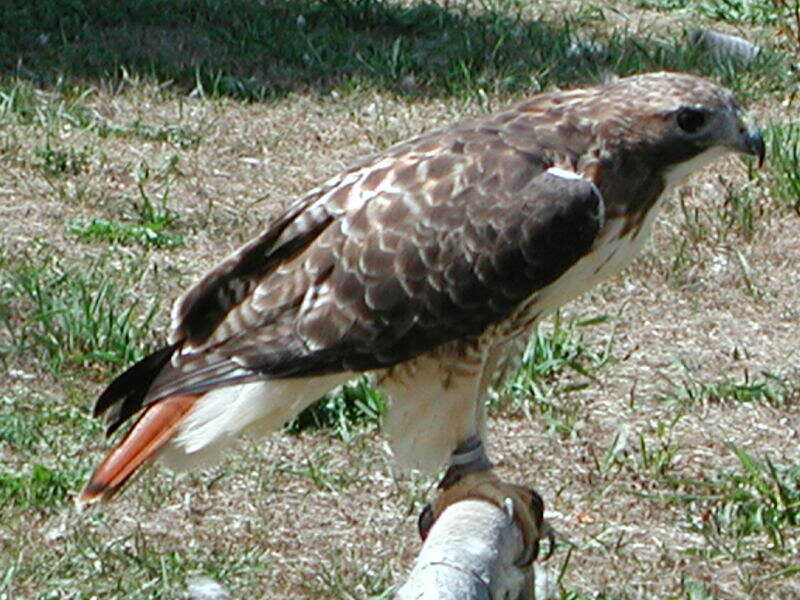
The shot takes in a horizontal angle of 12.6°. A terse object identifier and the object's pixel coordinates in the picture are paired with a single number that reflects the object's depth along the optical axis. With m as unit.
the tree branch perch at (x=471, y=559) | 5.21
